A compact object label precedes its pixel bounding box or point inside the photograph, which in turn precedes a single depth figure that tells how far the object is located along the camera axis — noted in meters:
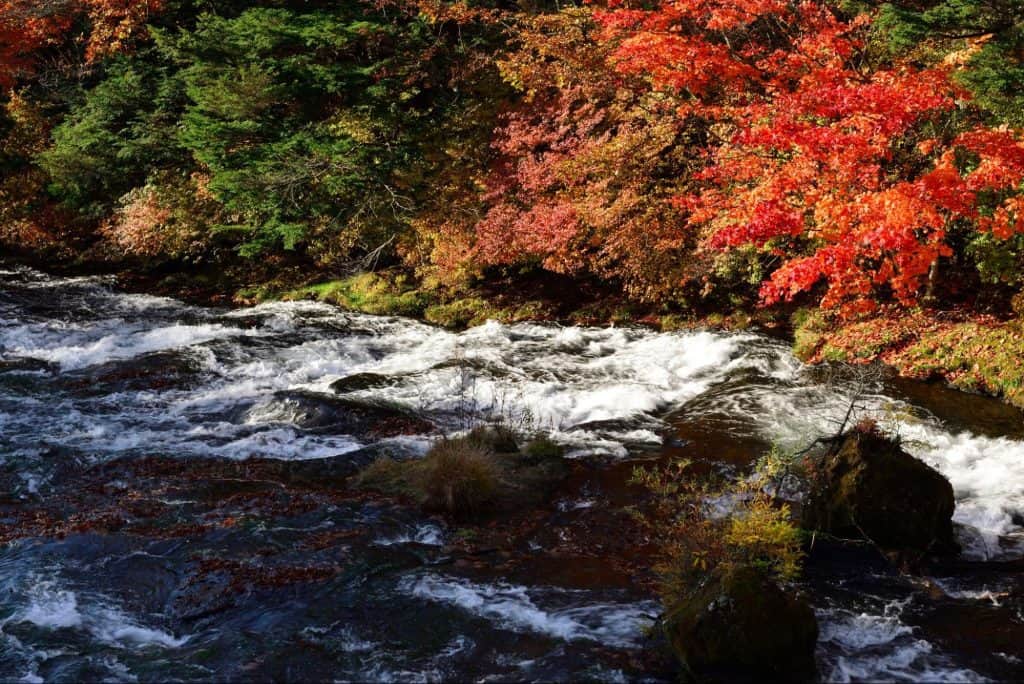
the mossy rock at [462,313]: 18.59
